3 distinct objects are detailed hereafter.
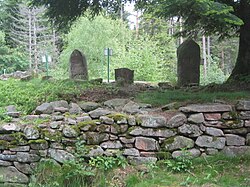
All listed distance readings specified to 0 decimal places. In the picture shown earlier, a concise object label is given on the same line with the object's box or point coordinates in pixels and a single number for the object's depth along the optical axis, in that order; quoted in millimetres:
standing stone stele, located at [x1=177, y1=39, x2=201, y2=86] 6773
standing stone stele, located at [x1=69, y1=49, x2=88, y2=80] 7965
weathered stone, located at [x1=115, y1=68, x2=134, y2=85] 7629
